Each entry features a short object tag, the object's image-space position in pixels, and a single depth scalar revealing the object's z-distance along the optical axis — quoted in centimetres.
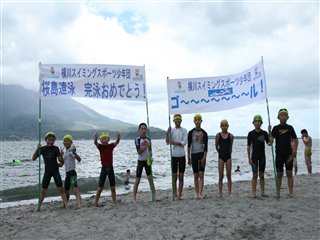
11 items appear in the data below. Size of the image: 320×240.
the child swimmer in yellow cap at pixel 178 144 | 886
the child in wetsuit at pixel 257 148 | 882
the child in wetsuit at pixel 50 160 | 880
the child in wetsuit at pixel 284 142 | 868
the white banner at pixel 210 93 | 980
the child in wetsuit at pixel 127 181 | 1861
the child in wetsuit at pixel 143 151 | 900
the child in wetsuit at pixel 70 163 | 898
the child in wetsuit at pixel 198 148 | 880
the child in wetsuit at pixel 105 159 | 894
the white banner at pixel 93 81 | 948
